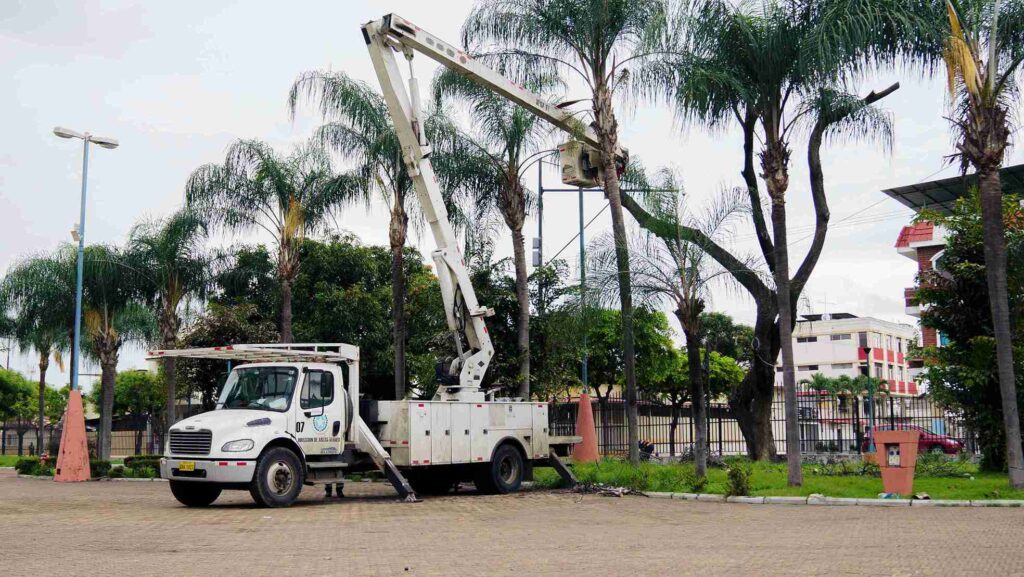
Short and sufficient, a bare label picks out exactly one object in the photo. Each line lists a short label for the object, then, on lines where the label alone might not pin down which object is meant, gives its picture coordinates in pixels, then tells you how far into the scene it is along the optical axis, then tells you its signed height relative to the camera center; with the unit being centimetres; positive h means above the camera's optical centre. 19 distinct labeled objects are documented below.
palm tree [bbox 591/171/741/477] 1966 +256
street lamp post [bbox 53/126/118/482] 2706 -69
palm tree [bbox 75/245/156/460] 3222 +377
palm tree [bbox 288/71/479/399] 2520 +634
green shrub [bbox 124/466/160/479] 2747 -153
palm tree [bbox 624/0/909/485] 1758 +623
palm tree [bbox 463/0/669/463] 2147 +805
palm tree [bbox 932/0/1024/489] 1691 +463
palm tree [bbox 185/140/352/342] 2741 +598
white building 9159 +562
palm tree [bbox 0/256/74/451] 3441 +412
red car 3215 -120
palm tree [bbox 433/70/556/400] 2406 +620
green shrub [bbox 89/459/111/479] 2790 -143
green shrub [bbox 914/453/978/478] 2101 -124
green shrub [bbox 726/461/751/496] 1766 -127
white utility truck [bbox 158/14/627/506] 1683 -9
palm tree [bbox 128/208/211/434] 3122 +452
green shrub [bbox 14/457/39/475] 3035 -144
